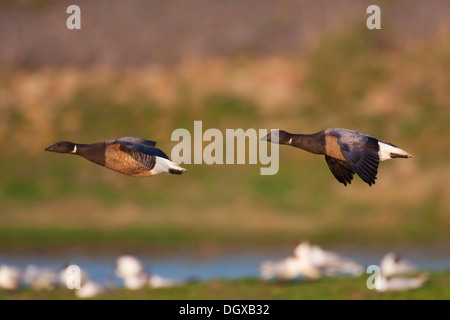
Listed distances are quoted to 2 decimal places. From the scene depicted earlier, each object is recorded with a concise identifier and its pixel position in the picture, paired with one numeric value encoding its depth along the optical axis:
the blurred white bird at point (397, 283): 18.48
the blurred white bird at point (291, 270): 19.95
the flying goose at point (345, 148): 11.09
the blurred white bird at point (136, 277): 20.06
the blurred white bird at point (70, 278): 19.28
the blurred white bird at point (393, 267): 19.80
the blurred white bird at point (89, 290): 18.84
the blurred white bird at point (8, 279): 20.12
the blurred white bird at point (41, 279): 19.81
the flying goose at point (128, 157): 11.18
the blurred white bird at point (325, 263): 20.36
